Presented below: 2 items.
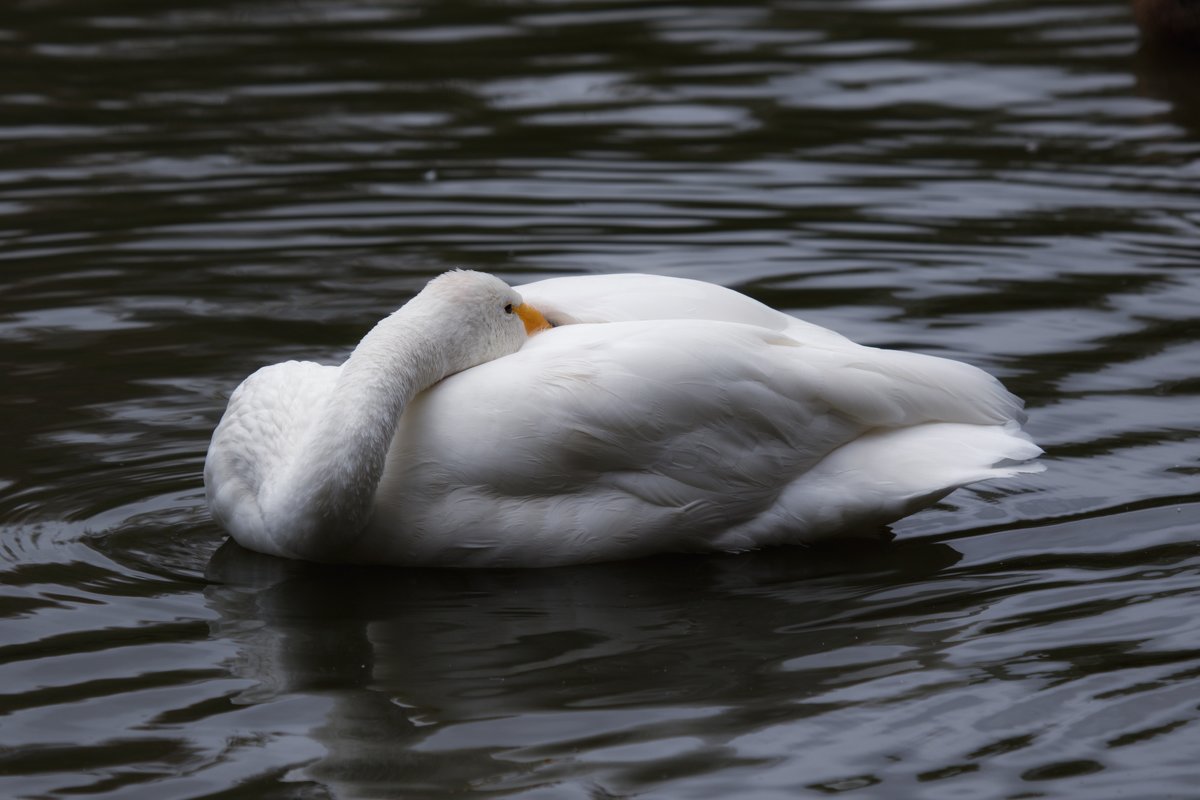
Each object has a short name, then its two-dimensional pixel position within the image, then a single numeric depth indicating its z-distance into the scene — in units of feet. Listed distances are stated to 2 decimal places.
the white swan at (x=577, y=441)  36.22
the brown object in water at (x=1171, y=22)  85.35
